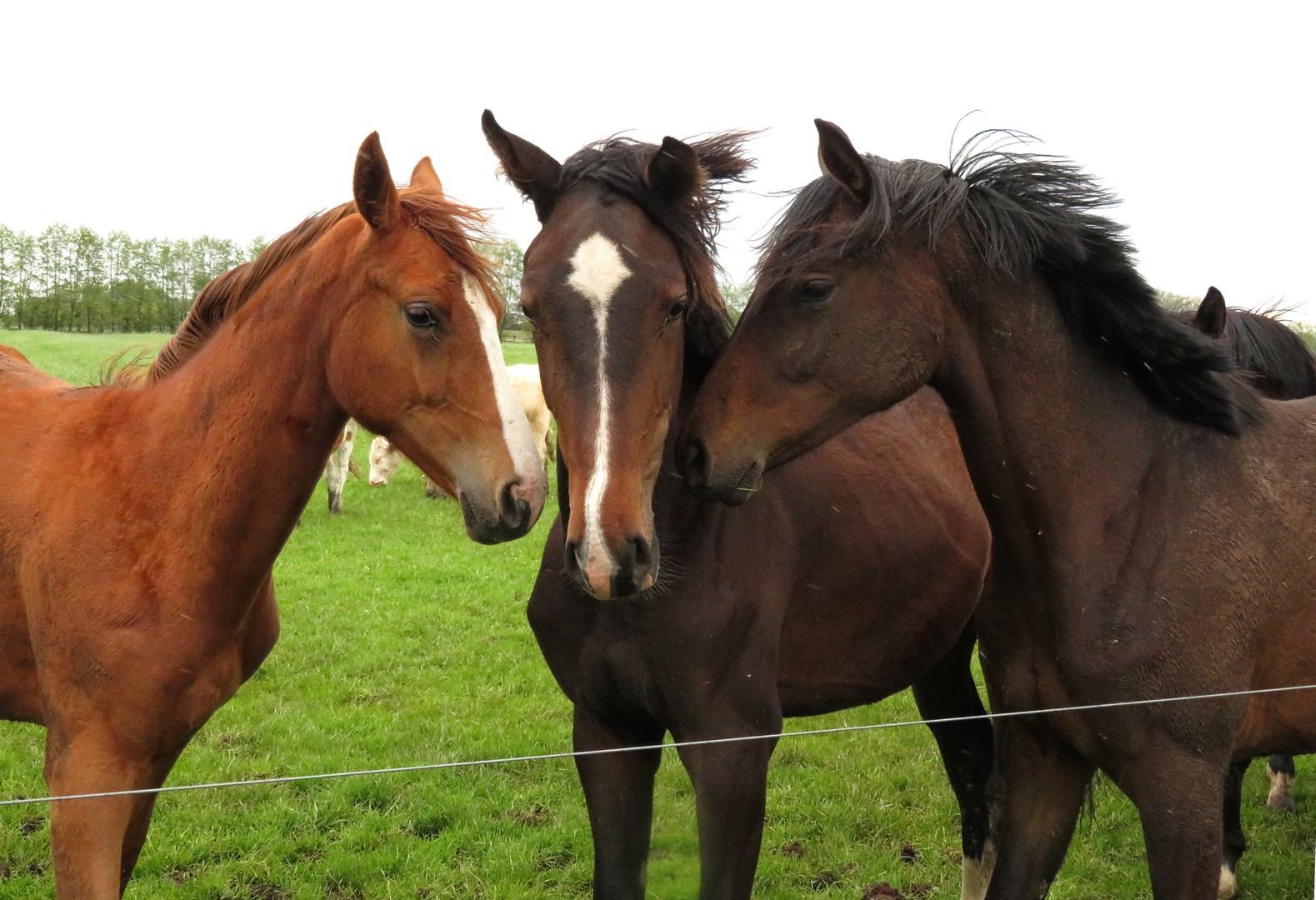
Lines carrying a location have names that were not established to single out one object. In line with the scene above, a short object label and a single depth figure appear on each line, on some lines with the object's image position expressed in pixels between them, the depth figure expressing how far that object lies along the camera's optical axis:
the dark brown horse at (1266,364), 4.47
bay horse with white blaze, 2.40
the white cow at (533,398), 15.57
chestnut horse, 2.60
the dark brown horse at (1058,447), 2.51
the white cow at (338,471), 13.56
